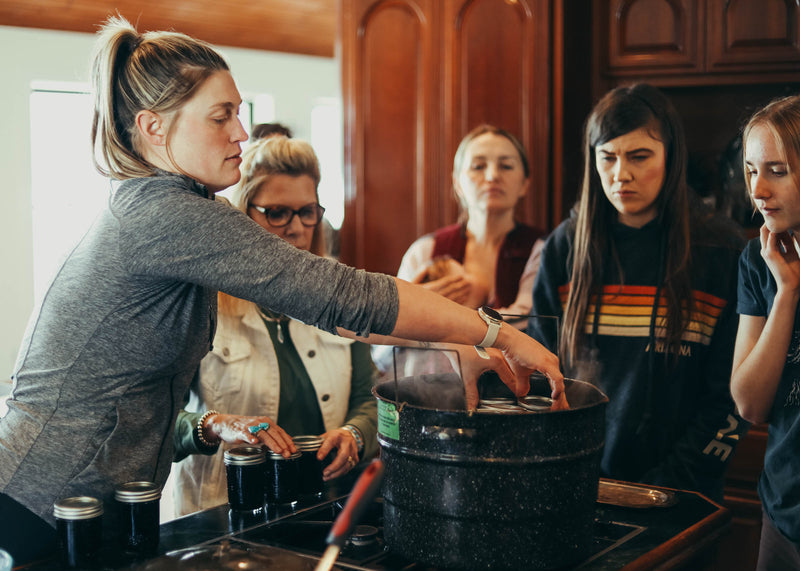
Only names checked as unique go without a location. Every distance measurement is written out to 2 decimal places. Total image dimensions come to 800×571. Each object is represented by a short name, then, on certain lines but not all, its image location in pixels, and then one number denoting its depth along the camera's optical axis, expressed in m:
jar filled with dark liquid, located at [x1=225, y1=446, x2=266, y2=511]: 1.33
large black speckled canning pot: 1.06
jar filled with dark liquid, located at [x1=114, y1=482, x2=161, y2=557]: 1.13
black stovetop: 1.14
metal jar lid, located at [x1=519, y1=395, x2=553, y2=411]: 1.31
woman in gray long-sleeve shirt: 1.12
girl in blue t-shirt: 1.47
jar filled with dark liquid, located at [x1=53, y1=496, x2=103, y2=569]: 1.07
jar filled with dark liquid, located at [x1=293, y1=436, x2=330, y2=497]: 1.42
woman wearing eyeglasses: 1.80
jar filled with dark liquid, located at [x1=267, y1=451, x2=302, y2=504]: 1.37
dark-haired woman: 1.88
